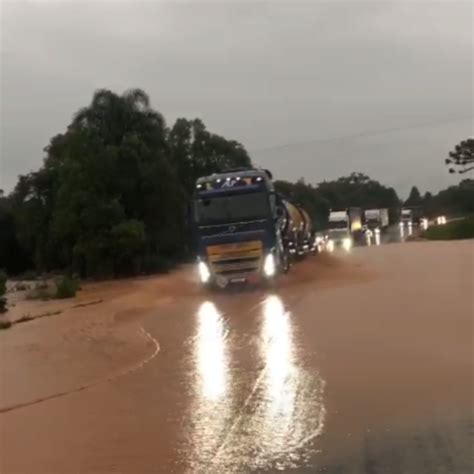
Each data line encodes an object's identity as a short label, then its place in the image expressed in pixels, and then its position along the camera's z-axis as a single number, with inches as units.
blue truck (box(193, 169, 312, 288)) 914.1
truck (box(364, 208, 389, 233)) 2844.5
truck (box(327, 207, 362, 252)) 2124.8
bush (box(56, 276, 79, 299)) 1184.2
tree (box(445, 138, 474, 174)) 2397.9
